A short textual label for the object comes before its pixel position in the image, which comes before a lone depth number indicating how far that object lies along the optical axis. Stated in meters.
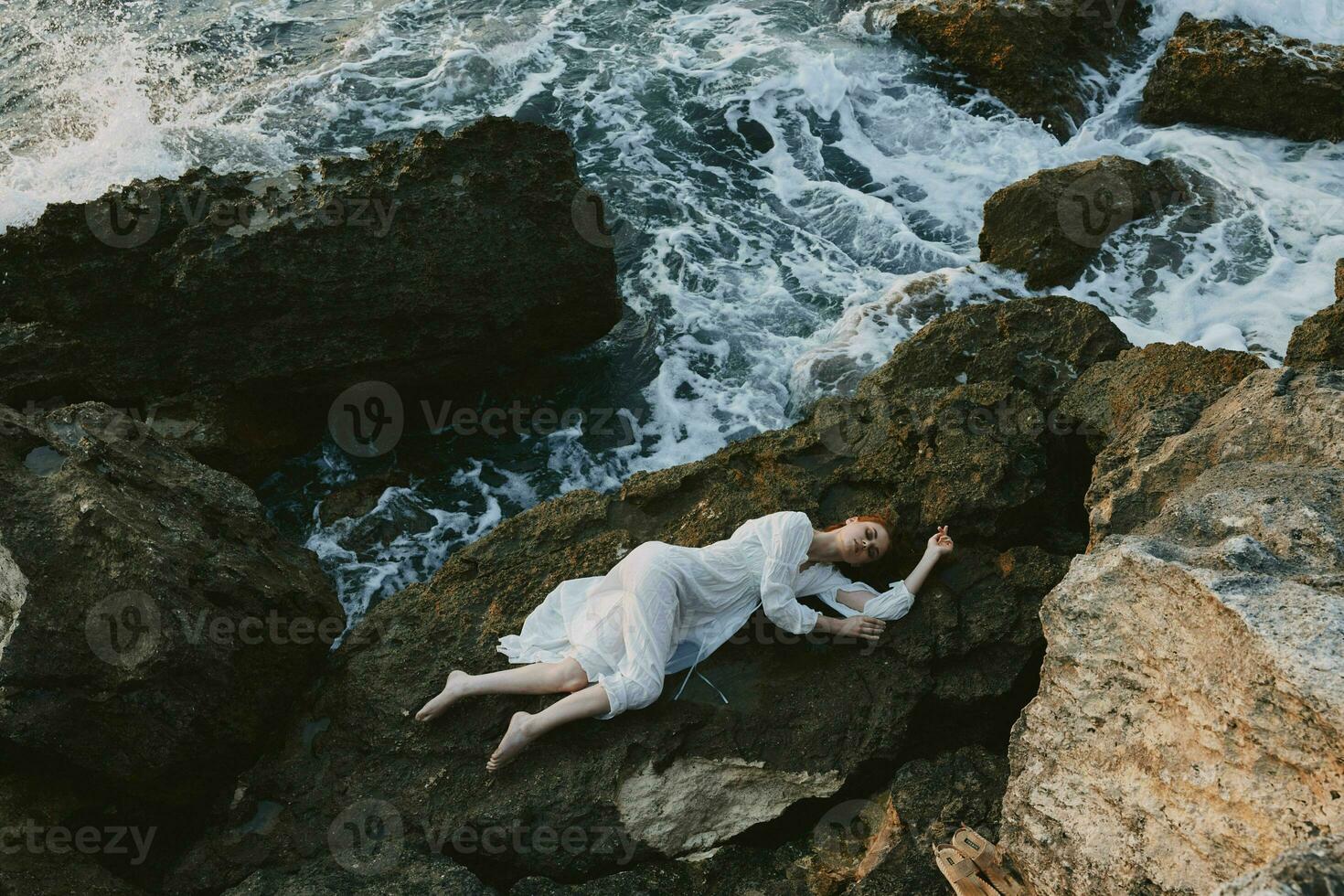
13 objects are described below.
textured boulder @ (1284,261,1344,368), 6.20
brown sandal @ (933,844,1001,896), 4.61
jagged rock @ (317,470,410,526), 7.91
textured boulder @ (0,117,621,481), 7.58
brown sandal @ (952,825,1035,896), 4.60
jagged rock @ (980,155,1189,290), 9.56
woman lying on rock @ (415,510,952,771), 5.44
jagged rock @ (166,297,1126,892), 5.31
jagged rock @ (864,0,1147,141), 12.00
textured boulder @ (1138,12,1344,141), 10.92
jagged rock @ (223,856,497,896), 4.90
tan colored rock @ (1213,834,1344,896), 2.90
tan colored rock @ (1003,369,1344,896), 3.56
